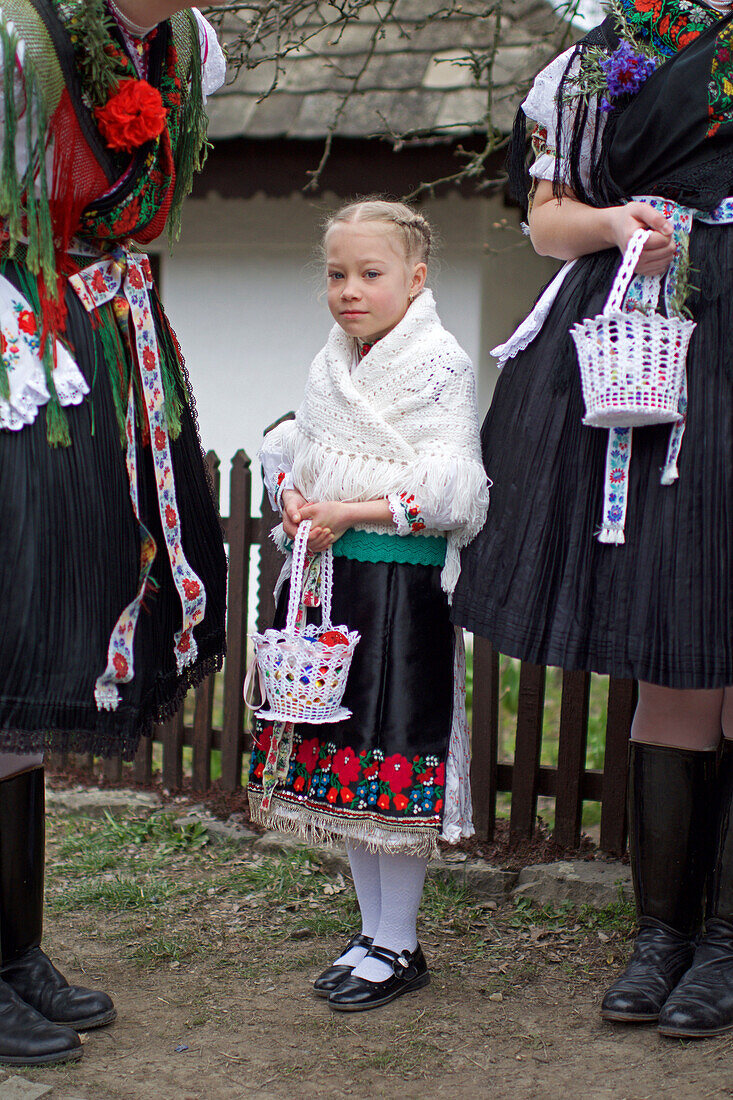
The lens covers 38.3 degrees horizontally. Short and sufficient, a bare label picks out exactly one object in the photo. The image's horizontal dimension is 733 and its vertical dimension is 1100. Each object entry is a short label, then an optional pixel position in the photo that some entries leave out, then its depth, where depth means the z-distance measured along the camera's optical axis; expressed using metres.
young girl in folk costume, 2.15
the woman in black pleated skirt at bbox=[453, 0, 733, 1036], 1.85
